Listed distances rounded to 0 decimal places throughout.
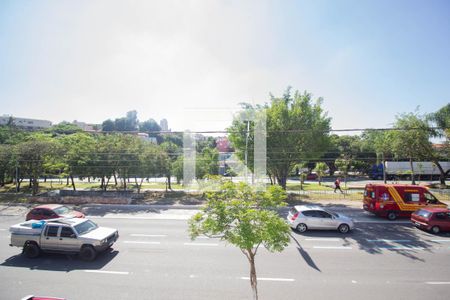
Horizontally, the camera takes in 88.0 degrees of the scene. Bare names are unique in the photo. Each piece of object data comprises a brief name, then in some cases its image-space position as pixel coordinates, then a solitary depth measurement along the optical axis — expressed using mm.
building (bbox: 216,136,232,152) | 59056
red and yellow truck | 16422
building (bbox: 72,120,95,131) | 120075
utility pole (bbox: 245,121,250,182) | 20736
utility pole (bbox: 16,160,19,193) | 24462
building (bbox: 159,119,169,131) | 158500
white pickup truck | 9914
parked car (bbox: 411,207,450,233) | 13203
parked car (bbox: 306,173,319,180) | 48281
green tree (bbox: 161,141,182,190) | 26003
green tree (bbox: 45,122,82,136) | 75912
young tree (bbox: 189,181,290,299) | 5953
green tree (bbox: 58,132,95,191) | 24014
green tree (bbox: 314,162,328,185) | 38219
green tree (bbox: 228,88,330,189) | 21406
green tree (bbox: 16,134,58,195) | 23578
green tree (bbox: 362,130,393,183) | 32500
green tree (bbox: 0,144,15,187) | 24531
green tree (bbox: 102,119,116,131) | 90750
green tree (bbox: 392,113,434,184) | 29938
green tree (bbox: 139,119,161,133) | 103125
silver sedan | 13539
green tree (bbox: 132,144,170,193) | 24047
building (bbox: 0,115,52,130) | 118481
